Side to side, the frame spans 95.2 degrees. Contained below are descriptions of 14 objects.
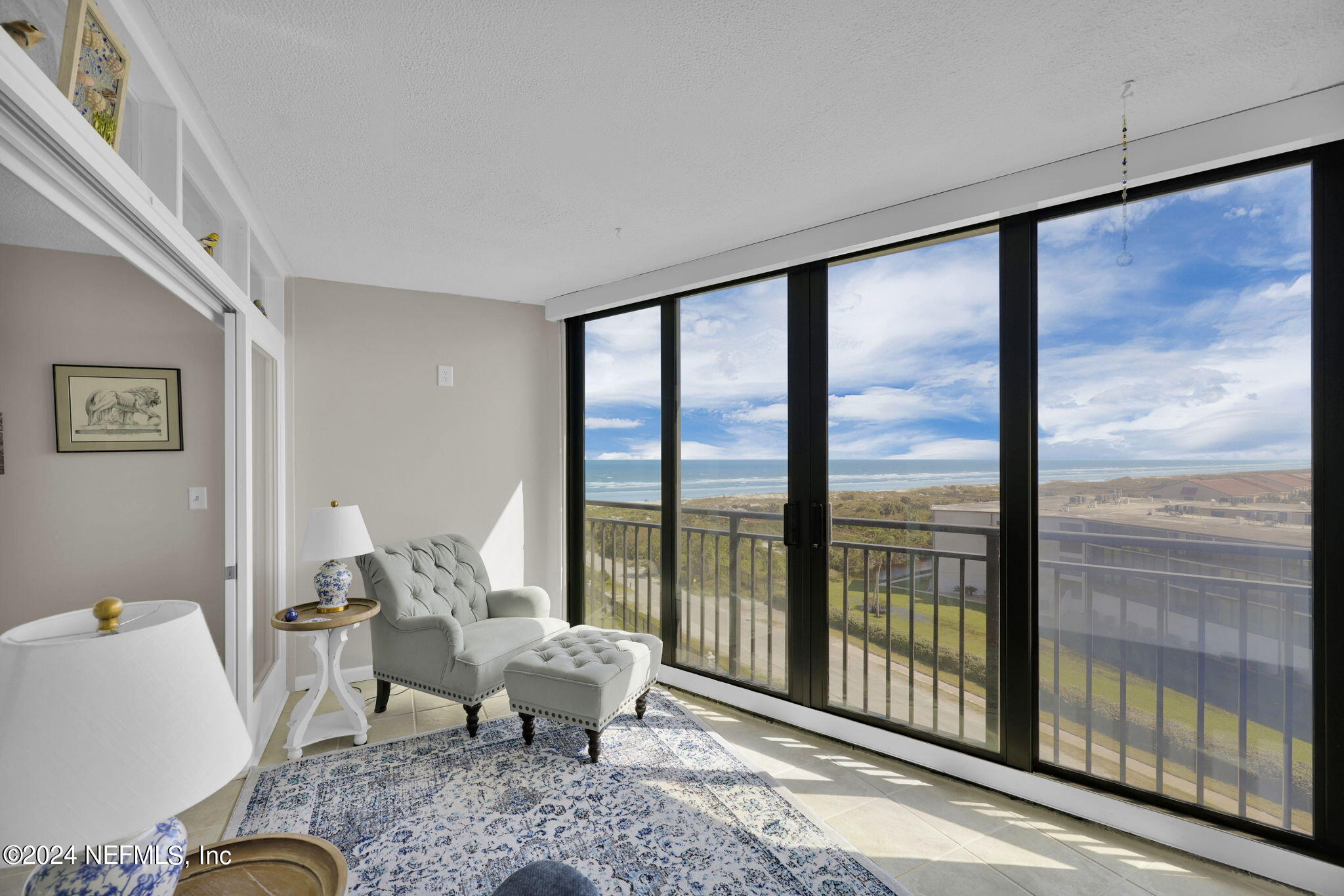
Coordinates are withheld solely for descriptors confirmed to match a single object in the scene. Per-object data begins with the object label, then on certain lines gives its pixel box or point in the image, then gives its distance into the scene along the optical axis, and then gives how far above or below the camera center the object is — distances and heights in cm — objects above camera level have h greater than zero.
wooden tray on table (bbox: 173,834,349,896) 110 -79
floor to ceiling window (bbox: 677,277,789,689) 340 -22
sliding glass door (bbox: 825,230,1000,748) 270 -19
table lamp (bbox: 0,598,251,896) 75 -38
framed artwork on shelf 116 +77
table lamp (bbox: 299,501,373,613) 298 -51
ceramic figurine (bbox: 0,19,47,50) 101 +69
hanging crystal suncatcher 187 +94
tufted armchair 295 -96
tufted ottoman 269 -108
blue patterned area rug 203 -143
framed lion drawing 146 +10
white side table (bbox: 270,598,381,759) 282 -116
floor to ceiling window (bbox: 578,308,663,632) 397 -20
